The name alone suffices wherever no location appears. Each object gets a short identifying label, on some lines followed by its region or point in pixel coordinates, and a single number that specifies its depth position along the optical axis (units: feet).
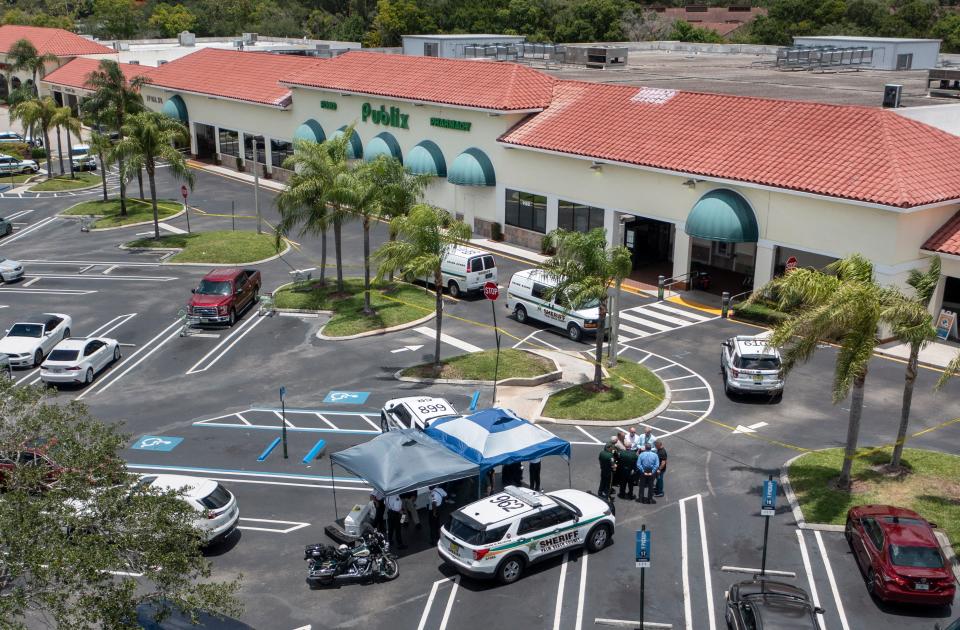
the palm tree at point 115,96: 192.13
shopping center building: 120.06
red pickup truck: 129.29
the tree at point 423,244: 108.27
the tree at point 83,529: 42.14
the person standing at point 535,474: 79.53
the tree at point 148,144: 166.09
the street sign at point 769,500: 66.23
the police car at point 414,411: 89.61
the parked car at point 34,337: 117.50
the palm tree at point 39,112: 219.61
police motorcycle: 67.51
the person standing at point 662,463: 80.07
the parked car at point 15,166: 244.42
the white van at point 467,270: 136.56
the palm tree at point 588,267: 98.17
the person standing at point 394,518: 72.79
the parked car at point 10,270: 151.74
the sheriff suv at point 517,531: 66.90
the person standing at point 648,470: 79.41
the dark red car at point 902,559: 63.00
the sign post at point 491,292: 111.74
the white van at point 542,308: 120.88
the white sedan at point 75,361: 110.01
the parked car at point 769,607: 57.47
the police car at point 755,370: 100.17
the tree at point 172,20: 443.32
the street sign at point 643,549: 59.41
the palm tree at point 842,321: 74.79
